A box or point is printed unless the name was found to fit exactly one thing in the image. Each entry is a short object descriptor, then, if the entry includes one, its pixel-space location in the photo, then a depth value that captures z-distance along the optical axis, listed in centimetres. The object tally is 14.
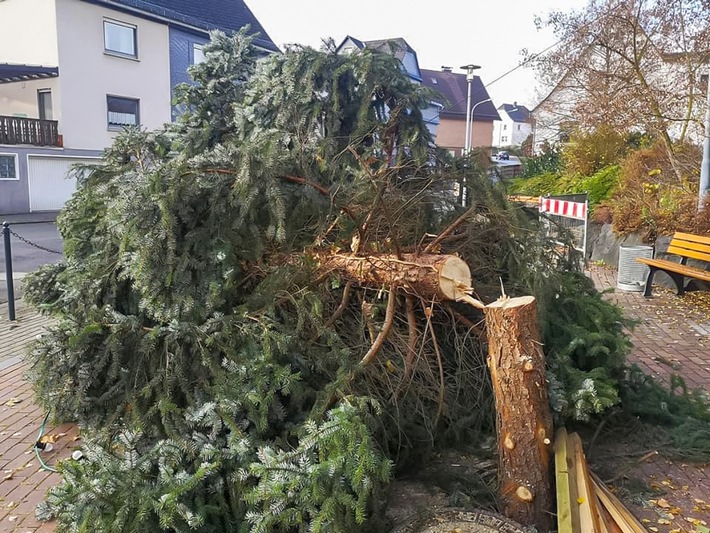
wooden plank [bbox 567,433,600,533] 281
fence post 728
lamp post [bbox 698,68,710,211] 961
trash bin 944
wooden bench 832
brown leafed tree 1147
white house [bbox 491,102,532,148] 7312
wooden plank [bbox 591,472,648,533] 290
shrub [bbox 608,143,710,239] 1044
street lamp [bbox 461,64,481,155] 2189
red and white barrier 1043
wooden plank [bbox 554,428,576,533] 284
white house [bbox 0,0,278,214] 2061
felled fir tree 290
